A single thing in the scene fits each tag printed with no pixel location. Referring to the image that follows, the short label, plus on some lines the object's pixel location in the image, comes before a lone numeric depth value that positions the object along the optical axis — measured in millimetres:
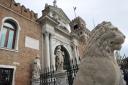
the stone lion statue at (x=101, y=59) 1723
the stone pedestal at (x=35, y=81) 9039
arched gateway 11805
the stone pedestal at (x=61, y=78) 7187
